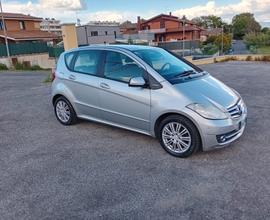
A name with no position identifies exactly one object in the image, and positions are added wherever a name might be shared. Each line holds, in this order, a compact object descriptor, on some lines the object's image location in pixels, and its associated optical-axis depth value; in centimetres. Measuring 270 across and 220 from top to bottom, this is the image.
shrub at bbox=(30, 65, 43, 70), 2069
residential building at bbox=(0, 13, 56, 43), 3158
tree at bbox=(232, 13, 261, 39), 7798
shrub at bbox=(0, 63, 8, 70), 2011
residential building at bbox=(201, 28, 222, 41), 5698
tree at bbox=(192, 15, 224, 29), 9394
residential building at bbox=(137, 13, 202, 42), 5219
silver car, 362
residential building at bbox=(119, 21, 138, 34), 7244
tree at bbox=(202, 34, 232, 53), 3808
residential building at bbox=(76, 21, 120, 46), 4309
